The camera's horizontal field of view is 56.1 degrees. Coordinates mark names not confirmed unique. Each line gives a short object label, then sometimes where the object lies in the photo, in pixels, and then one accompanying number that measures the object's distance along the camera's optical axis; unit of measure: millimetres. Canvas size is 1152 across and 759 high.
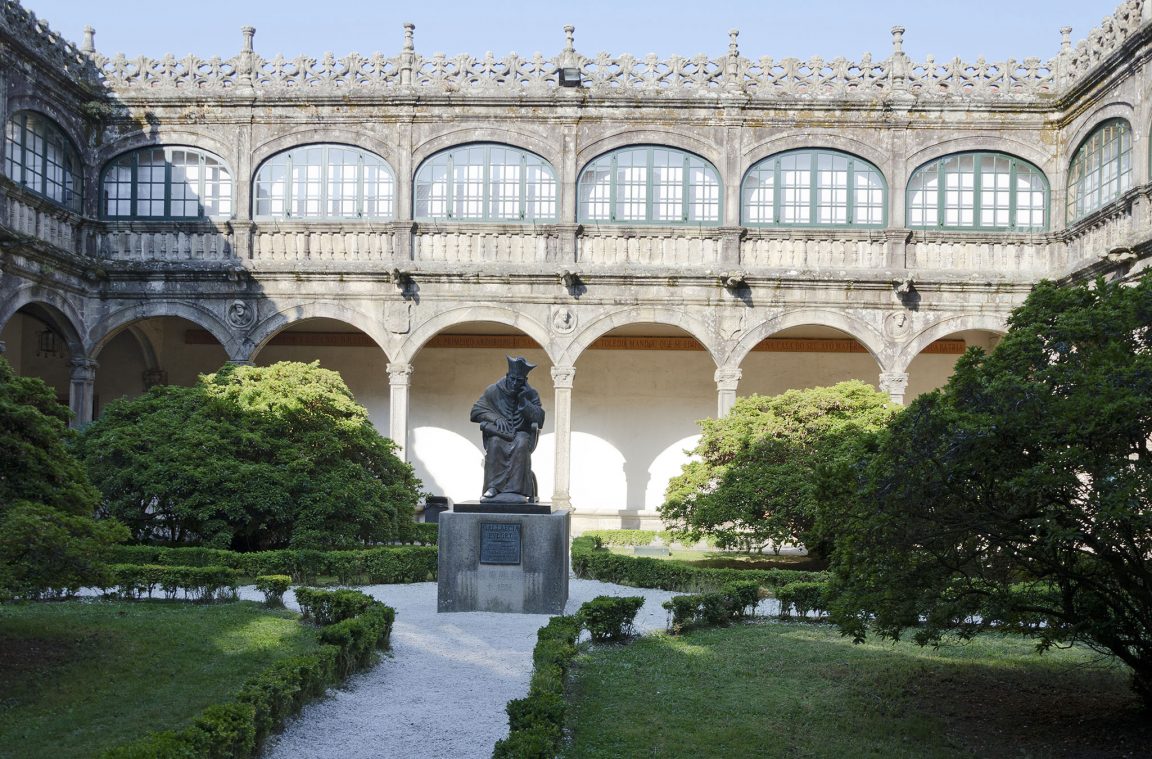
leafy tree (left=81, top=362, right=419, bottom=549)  13883
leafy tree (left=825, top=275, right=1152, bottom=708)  6203
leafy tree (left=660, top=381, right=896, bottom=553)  13828
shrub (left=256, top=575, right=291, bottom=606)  11031
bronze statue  11125
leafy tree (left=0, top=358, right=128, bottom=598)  7051
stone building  19969
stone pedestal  10703
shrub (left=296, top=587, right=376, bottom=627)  9766
